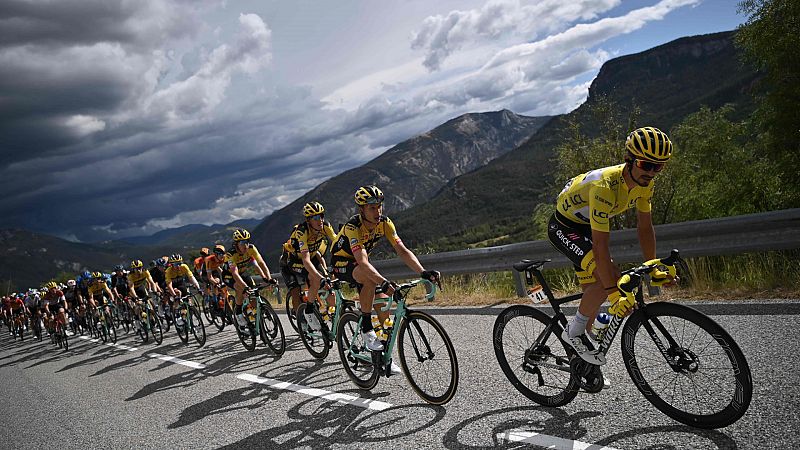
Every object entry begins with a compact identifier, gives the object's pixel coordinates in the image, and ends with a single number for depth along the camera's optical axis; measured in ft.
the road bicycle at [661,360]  11.14
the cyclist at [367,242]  18.51
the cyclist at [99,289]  54.44
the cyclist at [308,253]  26.13
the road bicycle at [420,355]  16.07
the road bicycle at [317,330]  25.36
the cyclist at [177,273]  43.77
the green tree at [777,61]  88.99
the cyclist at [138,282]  46.11
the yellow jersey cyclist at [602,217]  12.50
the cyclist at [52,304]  57.06
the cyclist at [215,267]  41.24
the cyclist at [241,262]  32.01
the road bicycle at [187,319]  36.70
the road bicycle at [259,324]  28.78
